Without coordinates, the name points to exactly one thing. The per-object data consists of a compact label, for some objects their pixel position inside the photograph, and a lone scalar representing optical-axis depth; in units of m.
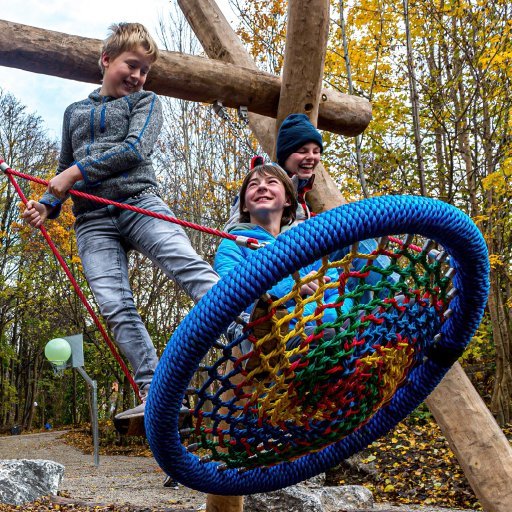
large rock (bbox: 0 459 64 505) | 5.93
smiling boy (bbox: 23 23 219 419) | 1.86
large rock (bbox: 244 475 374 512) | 4.70
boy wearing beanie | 2.53
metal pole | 10.32
